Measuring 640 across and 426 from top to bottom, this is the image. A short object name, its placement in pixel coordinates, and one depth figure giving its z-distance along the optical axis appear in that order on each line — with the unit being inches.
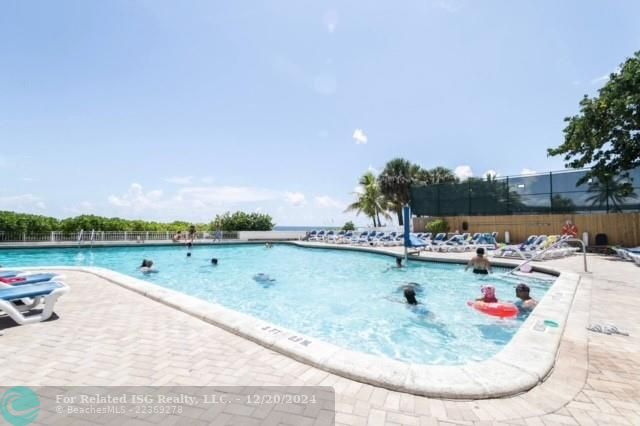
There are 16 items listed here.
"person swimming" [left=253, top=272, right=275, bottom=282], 410.9
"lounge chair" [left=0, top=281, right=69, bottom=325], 152.6
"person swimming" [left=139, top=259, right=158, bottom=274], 446.3
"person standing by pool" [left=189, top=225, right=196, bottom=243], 933.1
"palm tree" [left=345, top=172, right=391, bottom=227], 1330.0
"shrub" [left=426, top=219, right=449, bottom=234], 821.2
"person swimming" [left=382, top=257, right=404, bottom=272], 455.4
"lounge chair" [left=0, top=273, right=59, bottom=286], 190.9
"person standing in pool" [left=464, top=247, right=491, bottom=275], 328.5
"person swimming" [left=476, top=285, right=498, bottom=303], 229.6
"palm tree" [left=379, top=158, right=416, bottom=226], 1242.6
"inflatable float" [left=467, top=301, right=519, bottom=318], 217.4
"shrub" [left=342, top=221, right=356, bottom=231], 1169.4
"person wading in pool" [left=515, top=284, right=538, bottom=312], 230.4
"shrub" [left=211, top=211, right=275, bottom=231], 1075.3
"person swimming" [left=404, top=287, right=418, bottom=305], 258.5
